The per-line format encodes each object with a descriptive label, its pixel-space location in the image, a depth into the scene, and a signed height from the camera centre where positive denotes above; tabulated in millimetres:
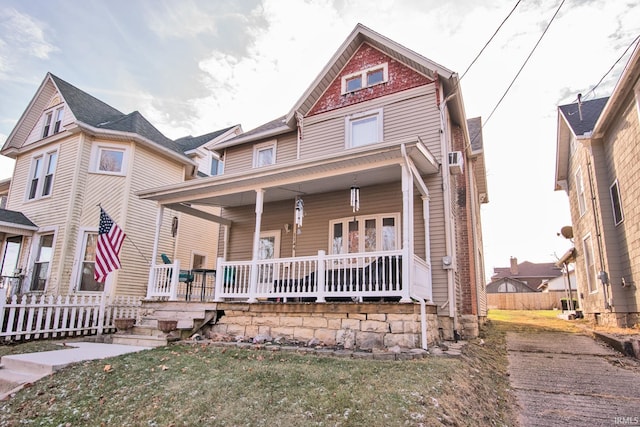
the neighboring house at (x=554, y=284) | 40906 +1606
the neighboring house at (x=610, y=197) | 8328 +2676
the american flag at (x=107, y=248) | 8930 +988
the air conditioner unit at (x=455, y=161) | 8820 +3167
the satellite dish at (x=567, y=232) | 15195 +2715
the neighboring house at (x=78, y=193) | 12117 +3239
